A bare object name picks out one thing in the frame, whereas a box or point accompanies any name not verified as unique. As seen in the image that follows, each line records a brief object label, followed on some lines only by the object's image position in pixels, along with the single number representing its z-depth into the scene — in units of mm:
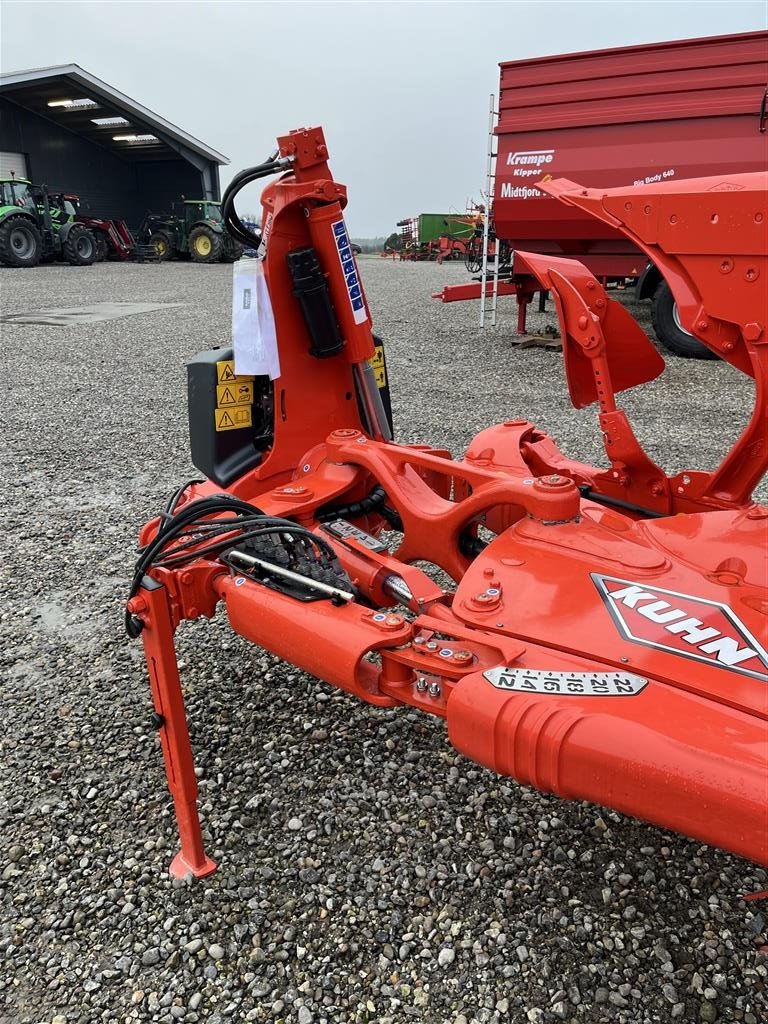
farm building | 23438
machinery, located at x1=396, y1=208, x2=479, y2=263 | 28152
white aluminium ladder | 8180
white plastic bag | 2648
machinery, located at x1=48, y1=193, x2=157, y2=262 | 19188
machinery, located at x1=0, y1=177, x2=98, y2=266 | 17625
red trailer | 6941
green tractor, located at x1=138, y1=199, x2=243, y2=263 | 22312
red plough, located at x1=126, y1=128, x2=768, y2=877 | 1438
